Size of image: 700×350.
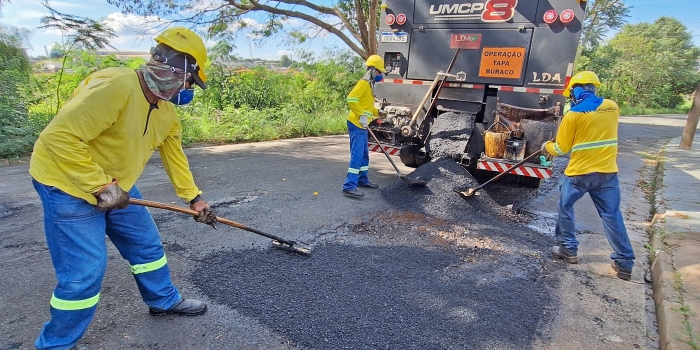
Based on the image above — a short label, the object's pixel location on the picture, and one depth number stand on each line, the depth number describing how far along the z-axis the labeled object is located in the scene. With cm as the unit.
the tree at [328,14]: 1141
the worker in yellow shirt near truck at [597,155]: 321
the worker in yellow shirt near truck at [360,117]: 506
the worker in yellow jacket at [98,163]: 172
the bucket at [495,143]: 477
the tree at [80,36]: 721
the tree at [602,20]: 2394
